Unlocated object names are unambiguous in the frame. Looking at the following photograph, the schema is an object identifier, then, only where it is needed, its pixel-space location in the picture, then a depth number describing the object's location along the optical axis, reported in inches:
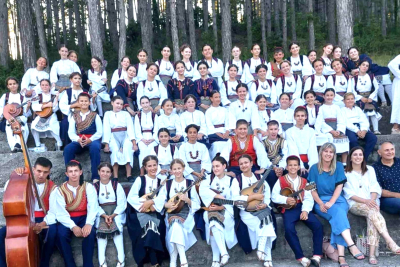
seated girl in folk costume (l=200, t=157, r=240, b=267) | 213.3
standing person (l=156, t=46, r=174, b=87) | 364.8
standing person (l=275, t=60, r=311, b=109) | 342.0
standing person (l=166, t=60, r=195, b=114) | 337.4
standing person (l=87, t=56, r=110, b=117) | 360.2
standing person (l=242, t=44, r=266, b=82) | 369.4
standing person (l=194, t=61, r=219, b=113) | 340.0
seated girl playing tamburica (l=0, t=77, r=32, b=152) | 302.0
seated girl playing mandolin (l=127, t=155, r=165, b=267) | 209.2
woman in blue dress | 209.2
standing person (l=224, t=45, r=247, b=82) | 363.9
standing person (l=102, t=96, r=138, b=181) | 274.3
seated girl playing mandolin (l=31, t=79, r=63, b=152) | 302.7
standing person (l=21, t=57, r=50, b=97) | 354.9
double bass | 168.6
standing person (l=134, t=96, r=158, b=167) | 280.5
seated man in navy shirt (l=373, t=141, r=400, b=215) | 223.6
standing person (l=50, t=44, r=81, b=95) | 354.3
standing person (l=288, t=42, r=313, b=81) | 373.7
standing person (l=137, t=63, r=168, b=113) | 329.7
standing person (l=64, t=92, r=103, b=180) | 267.3
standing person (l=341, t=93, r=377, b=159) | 291.6
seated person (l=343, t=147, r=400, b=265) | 211.9
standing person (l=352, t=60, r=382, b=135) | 325.0
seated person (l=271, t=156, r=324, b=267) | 210.4
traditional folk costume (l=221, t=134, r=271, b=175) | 262.2
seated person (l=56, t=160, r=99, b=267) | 207.5
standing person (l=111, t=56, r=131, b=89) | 358.9
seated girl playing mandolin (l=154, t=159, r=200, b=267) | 210.5
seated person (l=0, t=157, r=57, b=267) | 205.3
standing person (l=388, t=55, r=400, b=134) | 320.5
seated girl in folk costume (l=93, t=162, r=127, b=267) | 212.4
